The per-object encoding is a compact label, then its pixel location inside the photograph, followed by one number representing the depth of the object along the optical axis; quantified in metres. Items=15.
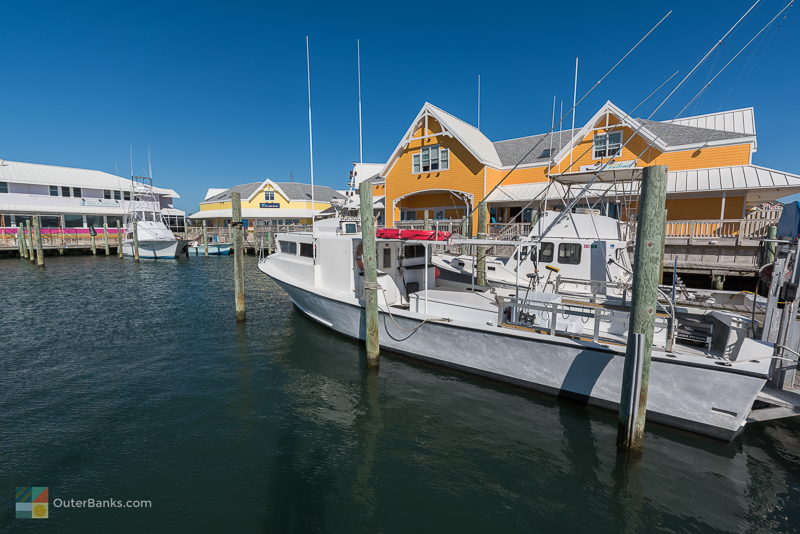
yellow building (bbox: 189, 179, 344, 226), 47.53
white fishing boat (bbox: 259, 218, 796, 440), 6.21
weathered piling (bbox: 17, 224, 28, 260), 33.97
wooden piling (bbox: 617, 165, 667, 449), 5.51
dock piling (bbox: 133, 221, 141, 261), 33.55
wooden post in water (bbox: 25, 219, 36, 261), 31.26
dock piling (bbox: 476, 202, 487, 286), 14.44
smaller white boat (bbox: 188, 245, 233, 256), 39.91
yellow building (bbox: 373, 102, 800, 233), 17.78
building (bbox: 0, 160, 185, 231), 39.31
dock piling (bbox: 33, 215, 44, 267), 28.31
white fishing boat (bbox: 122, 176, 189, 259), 34.59
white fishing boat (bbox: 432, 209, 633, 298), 11.88
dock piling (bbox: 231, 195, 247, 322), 13.02
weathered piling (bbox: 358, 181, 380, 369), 8.57
